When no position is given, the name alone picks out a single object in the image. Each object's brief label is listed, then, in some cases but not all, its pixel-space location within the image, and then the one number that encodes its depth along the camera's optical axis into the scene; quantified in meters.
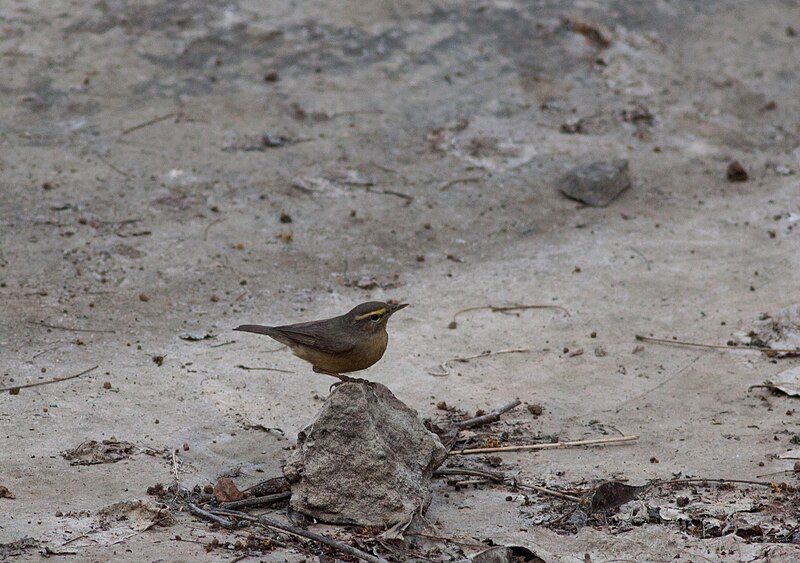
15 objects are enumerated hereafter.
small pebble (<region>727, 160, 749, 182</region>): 22.06
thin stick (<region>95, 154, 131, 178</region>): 20.27
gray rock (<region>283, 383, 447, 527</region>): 11.02
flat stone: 21.08
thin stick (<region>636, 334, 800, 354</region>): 15.41
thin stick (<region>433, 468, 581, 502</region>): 11.66
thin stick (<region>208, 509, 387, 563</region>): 10.07
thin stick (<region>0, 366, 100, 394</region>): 13.47
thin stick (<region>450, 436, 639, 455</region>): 12.87
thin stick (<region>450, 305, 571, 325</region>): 17.31
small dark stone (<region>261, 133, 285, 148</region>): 21.77
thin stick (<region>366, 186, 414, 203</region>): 20.61
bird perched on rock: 12.02
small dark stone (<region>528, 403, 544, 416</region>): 13.96
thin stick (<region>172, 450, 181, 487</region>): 11.62
